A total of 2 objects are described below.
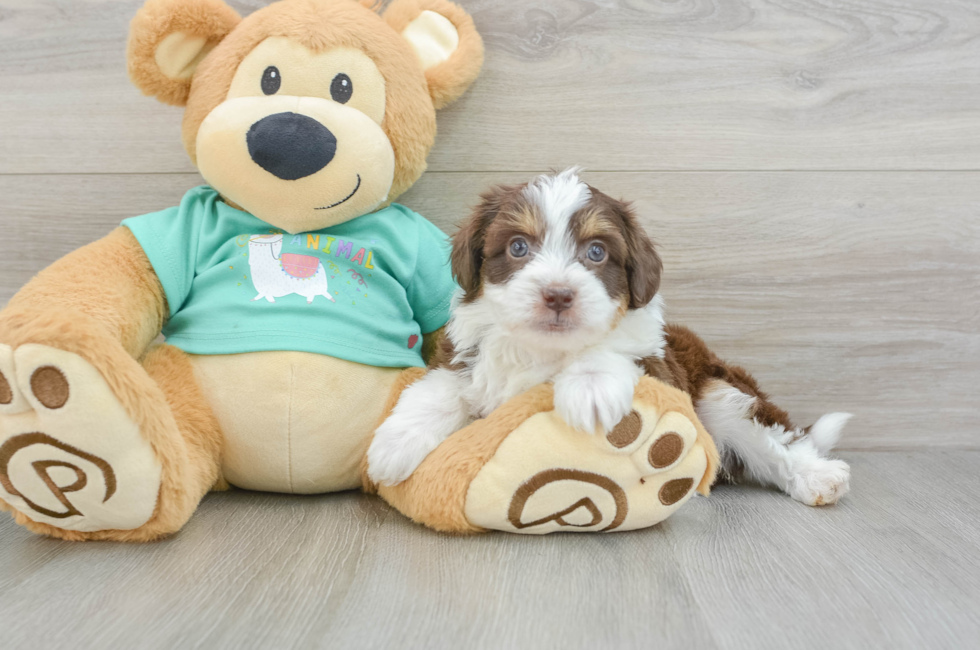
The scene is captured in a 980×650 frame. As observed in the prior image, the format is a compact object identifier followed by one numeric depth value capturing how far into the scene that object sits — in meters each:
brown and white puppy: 0.49
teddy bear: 0.48
